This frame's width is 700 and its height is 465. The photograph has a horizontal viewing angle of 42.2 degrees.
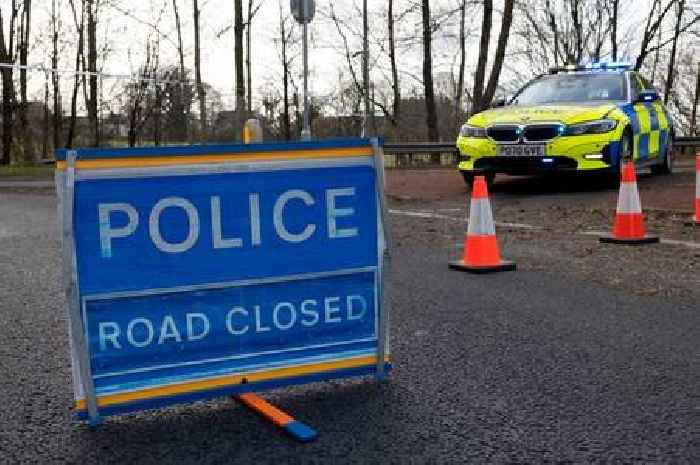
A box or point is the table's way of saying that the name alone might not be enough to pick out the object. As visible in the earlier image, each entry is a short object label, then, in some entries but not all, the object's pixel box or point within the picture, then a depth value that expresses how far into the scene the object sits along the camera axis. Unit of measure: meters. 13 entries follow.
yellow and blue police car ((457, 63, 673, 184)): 11.88
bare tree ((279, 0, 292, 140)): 44.83
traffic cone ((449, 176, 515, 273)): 6.91
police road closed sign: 3.30
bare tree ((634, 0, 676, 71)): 39.12
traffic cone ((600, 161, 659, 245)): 8.27
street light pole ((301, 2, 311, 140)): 16.97
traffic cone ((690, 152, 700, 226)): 9.35
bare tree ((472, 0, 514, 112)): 25.48
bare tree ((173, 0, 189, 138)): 39.34
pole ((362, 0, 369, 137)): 29.95
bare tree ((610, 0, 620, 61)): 42.66
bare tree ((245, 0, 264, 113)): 29.55
